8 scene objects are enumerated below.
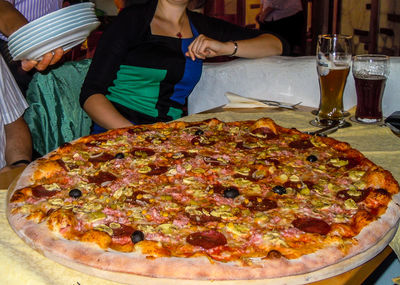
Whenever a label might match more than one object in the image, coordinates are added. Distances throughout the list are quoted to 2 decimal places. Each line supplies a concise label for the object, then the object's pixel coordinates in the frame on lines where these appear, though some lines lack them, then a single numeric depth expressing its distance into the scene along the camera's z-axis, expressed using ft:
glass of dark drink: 7.14
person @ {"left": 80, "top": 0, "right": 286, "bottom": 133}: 8.96
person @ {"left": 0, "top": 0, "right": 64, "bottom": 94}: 6.41
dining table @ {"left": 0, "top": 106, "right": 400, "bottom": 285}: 3.66
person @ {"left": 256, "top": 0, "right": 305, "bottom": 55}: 22.35
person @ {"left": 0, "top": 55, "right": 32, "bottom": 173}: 8.45
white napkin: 8.46
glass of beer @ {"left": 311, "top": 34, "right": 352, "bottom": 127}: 7.34
